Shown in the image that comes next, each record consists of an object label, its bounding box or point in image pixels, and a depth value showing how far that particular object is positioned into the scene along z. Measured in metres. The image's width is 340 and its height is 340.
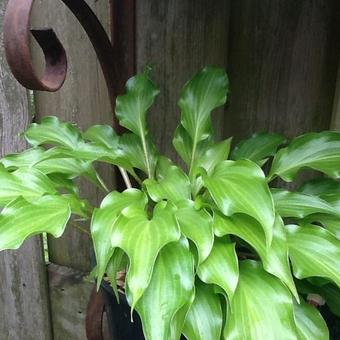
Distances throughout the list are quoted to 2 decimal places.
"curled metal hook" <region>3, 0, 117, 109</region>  0.55
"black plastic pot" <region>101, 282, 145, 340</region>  0.71
